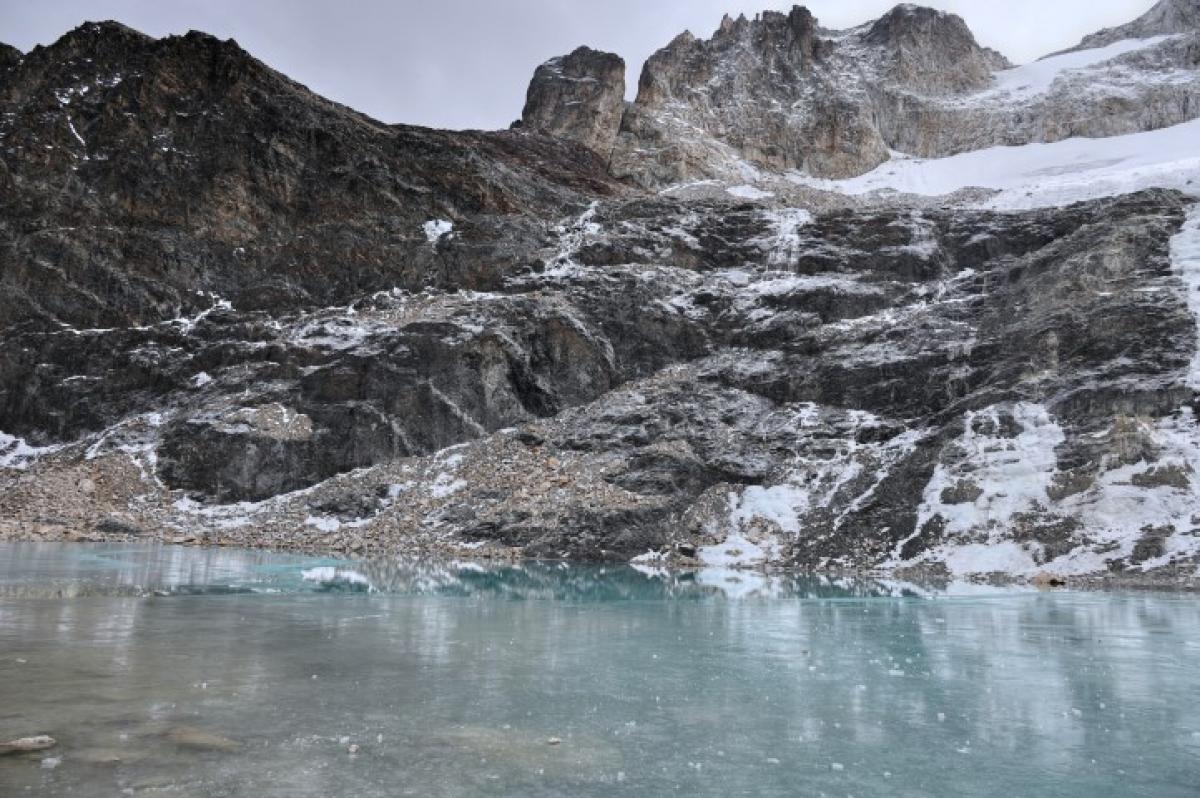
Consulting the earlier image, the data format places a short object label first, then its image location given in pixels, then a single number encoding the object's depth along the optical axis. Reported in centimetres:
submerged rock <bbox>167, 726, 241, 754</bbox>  826
